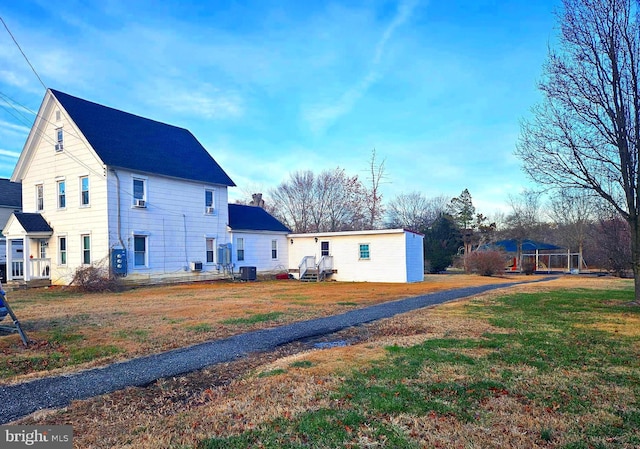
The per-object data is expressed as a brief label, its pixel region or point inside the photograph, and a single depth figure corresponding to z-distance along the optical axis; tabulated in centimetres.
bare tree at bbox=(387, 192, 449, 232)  5494
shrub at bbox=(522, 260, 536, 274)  3656
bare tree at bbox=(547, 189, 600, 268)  3806
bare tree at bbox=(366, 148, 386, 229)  4350
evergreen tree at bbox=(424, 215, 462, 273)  3584
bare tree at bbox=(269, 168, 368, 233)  4497
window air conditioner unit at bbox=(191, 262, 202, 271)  2288
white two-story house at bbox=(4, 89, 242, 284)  1958
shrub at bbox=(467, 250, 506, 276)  3253
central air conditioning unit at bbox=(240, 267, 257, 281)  2450
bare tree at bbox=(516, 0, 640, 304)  1149
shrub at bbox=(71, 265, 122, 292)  1780
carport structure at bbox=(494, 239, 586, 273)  3931
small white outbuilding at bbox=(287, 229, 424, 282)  2409
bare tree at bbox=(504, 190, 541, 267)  4497
